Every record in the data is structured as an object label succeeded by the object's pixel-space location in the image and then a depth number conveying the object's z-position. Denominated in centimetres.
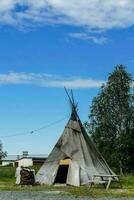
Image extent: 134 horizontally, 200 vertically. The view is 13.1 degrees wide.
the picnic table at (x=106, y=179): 3653
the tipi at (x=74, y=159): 3991
